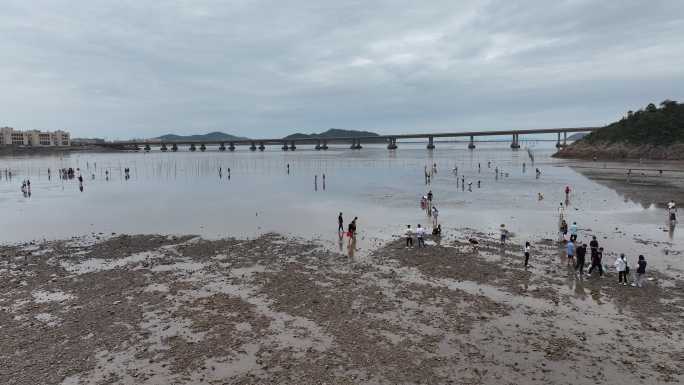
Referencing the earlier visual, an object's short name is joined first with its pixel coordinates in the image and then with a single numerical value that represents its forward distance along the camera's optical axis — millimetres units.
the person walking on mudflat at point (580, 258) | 18578
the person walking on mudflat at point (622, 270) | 17359
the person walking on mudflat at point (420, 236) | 23891
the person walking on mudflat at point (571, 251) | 19750
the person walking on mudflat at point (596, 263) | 18375
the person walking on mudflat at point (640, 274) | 16781
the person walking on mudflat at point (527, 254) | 19812
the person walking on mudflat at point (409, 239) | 24062
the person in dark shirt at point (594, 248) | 18533
